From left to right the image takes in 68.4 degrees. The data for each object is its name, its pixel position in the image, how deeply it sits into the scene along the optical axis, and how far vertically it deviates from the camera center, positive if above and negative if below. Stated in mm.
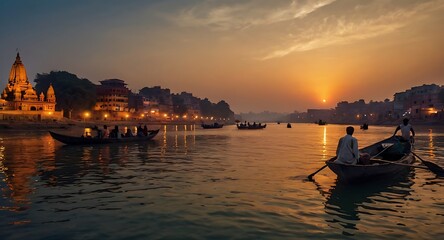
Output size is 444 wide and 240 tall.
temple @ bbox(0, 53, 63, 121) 91412 +5451
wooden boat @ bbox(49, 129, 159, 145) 30775 -1960
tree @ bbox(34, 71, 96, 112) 118500 +12224
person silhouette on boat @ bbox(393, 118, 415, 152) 17052 -721
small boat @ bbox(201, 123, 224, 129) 98312 -1795
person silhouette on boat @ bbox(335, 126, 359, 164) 12312 -1131
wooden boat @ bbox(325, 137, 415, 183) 12086 -1761
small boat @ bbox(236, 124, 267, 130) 97125 -1924
